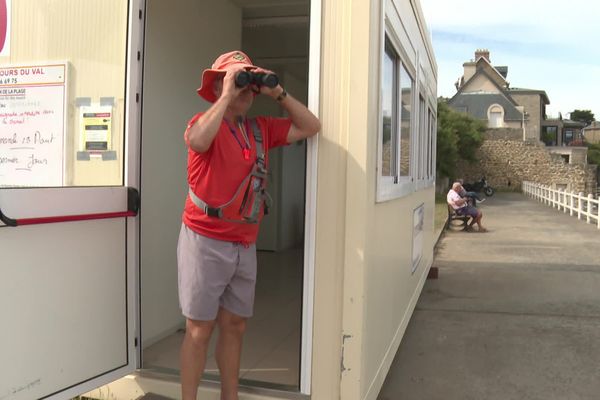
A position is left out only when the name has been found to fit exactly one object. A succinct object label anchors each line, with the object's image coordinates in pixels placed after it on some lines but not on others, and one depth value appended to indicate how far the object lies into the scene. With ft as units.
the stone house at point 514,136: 146.00
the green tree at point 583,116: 331.20
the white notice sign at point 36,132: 9.98
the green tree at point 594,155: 222.42
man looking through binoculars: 8.21
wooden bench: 52.26
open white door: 9.32
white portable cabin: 8.45
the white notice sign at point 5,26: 10.44
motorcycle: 115.75
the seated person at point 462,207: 51.37
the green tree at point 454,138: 114.42
